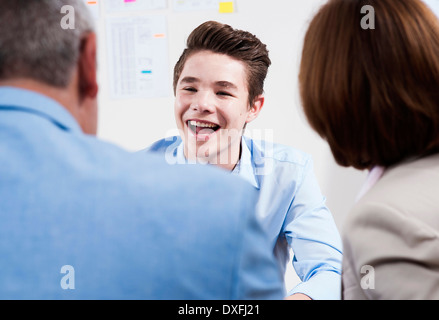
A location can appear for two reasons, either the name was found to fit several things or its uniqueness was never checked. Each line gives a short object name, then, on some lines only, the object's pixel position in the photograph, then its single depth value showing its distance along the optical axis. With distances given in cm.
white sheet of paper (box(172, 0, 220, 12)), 235
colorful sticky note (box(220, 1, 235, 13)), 234
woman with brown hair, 69
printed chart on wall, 241
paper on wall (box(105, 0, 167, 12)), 238
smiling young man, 165
